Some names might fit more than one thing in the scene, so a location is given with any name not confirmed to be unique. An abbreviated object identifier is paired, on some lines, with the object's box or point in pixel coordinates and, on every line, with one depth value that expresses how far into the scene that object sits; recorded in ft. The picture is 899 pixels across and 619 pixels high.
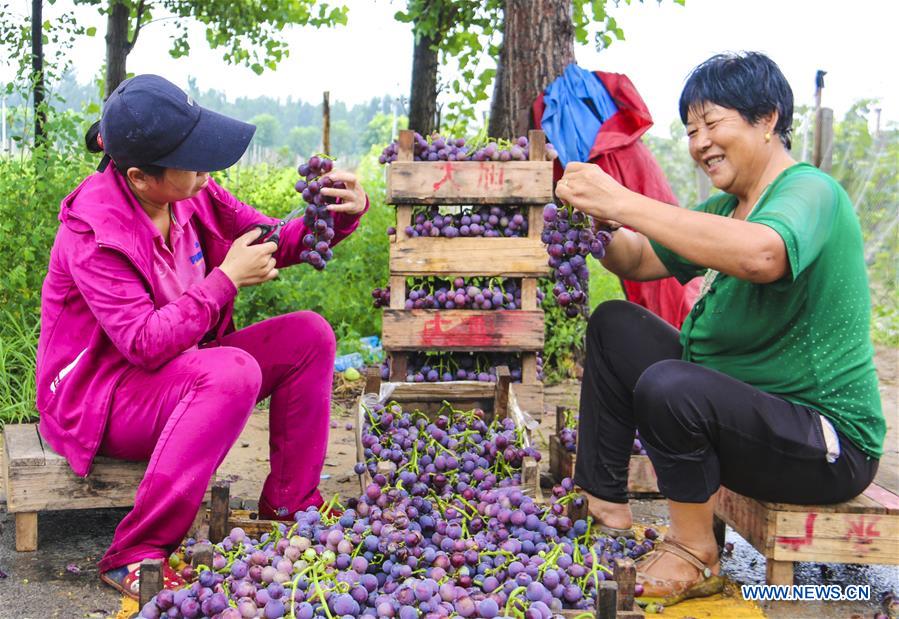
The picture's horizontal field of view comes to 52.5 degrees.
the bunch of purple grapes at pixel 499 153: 11.98
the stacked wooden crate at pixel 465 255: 11.98
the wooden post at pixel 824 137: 25.14
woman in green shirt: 7.26
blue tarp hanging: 14.28
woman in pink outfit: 7.57
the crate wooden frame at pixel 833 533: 7.63
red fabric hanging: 13.87
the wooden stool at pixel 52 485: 8.32
